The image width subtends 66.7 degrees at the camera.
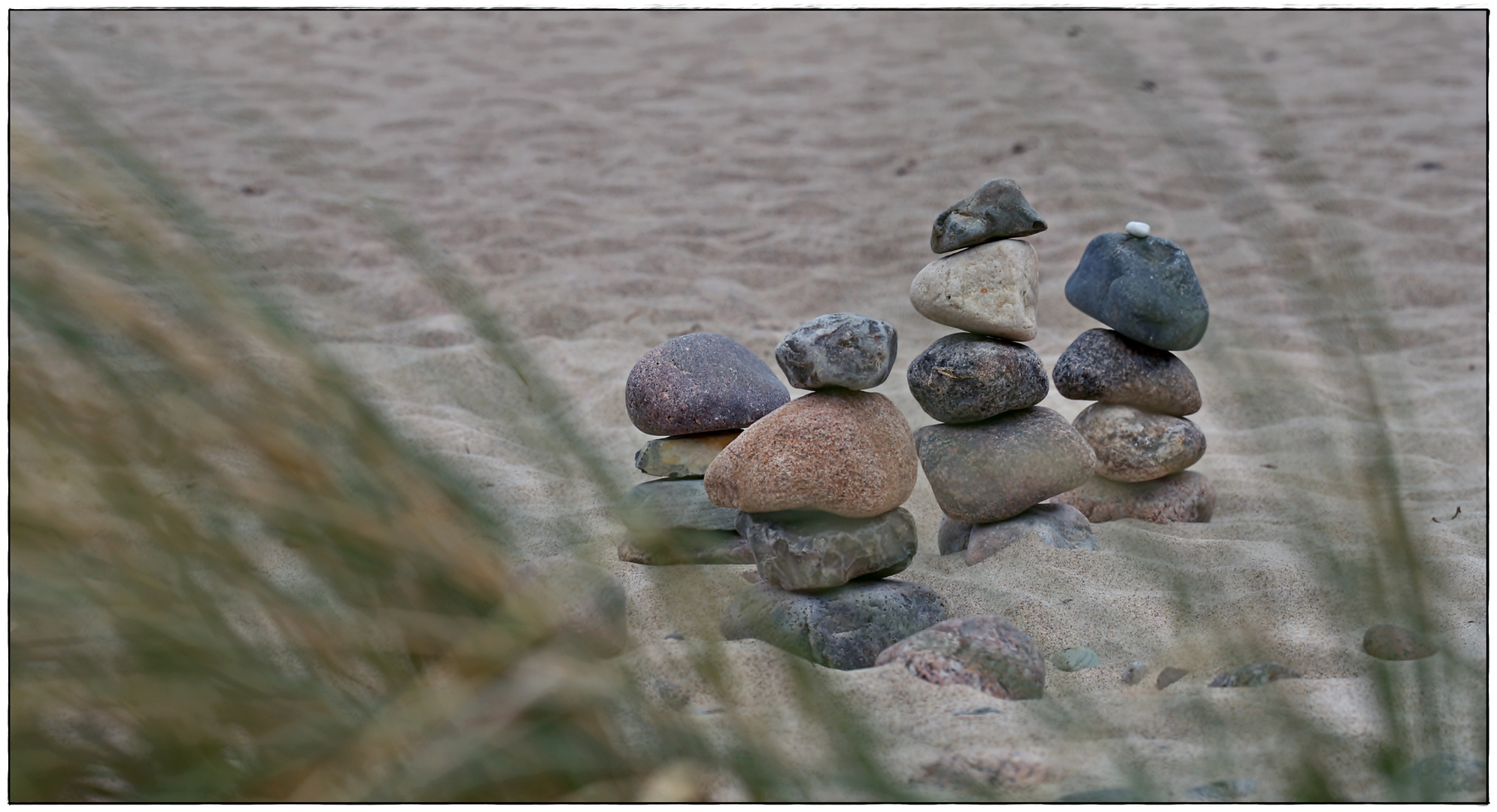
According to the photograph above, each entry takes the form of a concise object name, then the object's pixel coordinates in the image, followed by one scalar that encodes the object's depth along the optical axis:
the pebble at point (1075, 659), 2.36
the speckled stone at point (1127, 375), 3.23
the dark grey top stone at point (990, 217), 2.77
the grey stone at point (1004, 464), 2.90
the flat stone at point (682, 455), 3.10
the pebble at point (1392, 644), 2.15
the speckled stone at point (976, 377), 2.83
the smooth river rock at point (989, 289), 2.79
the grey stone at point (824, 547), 2.53
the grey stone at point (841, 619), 2.46
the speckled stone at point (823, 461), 2.46
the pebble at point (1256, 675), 2.14
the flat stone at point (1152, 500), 3.28
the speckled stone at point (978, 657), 2.14
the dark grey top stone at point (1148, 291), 3.04
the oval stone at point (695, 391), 3.01
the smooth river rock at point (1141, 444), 3.23
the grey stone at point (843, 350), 2.46
